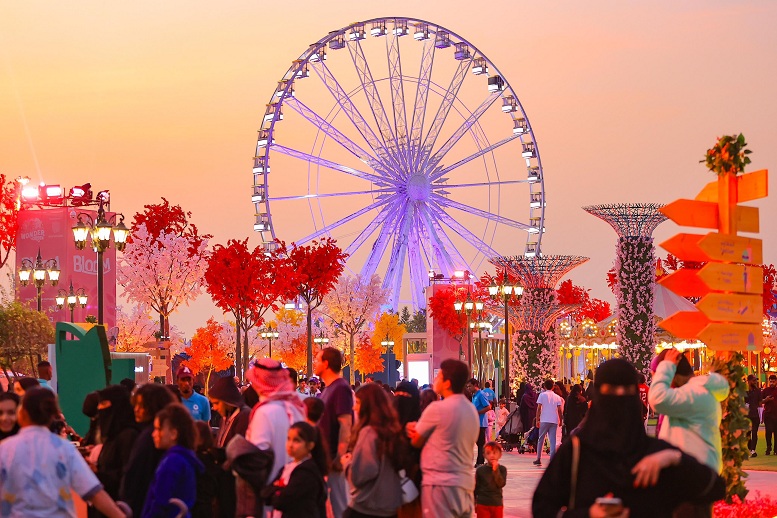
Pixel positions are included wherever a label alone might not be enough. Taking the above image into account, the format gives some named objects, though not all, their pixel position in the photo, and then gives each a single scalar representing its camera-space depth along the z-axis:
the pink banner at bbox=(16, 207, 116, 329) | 77.62
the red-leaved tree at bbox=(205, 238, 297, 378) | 51.22
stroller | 31.06
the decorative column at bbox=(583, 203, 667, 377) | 43.31
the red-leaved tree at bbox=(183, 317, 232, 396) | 94.81
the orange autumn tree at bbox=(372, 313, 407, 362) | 116.25
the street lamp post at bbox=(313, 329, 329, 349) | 83.03
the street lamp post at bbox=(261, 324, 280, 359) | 79.18
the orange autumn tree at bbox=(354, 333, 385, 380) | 109.75
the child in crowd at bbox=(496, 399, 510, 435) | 31.73
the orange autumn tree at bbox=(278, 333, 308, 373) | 110.64
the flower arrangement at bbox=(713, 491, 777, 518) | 13.83
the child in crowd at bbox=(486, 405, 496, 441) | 25.77
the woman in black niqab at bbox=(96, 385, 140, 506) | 8.56
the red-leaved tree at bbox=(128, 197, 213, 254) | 52.31
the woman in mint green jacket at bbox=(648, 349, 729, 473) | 8.52
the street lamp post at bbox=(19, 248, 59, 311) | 37.28
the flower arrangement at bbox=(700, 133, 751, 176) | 14.45
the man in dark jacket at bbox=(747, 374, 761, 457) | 30.87
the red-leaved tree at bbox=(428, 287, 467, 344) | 75.38
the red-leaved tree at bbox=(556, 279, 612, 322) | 67.25
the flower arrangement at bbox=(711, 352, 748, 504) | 14.41
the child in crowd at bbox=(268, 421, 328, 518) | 8.45
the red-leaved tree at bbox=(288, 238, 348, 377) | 54.31
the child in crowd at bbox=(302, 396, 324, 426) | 10.42
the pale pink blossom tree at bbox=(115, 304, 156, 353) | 77.88
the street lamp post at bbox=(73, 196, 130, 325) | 23.80
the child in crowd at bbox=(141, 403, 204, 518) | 7.54
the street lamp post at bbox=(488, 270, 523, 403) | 40.41
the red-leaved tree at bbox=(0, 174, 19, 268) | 56.03
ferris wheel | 54.03
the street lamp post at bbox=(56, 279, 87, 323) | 40.94
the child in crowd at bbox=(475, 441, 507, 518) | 13.31
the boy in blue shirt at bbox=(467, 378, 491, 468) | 24.09
